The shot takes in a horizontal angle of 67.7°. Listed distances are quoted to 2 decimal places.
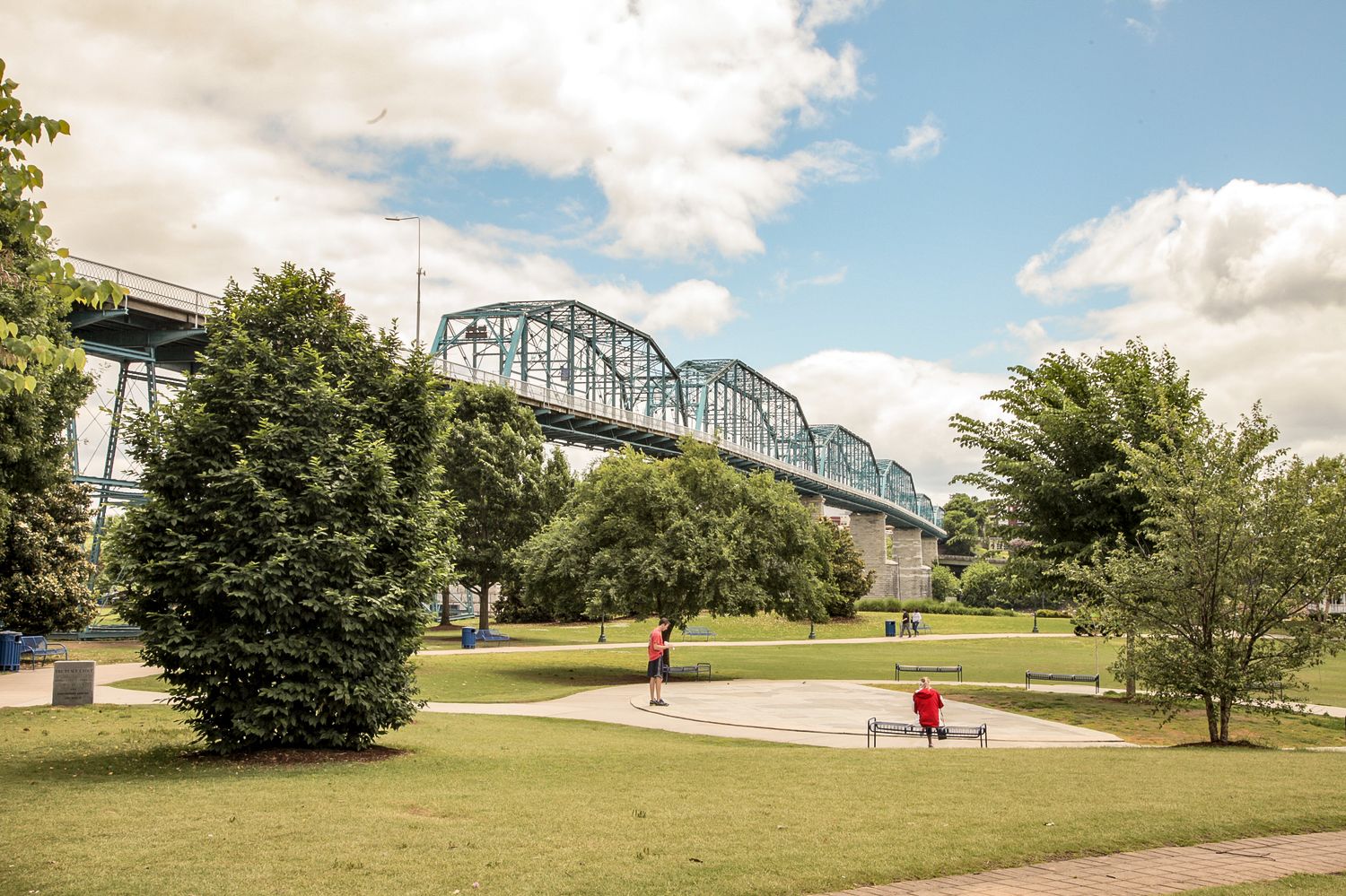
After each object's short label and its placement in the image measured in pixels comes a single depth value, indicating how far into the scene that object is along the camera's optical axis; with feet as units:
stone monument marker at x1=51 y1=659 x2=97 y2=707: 62.39
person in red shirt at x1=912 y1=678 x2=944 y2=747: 55.47
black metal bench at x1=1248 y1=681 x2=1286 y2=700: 56.95
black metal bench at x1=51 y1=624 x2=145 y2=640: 124.36
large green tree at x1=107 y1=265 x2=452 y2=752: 42.63
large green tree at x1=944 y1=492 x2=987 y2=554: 486.38
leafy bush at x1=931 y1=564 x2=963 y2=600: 420.36
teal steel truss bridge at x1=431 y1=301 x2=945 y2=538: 265.13
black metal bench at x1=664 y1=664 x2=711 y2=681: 97.98
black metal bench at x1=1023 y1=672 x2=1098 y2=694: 91.50
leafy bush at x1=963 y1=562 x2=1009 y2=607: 319.88
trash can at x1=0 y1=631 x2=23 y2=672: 86.84
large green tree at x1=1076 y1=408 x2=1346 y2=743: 56.95
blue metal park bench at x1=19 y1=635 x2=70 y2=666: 90.99
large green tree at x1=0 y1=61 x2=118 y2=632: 20.48
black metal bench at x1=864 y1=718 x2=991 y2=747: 54.70
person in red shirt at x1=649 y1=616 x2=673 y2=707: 72.69
